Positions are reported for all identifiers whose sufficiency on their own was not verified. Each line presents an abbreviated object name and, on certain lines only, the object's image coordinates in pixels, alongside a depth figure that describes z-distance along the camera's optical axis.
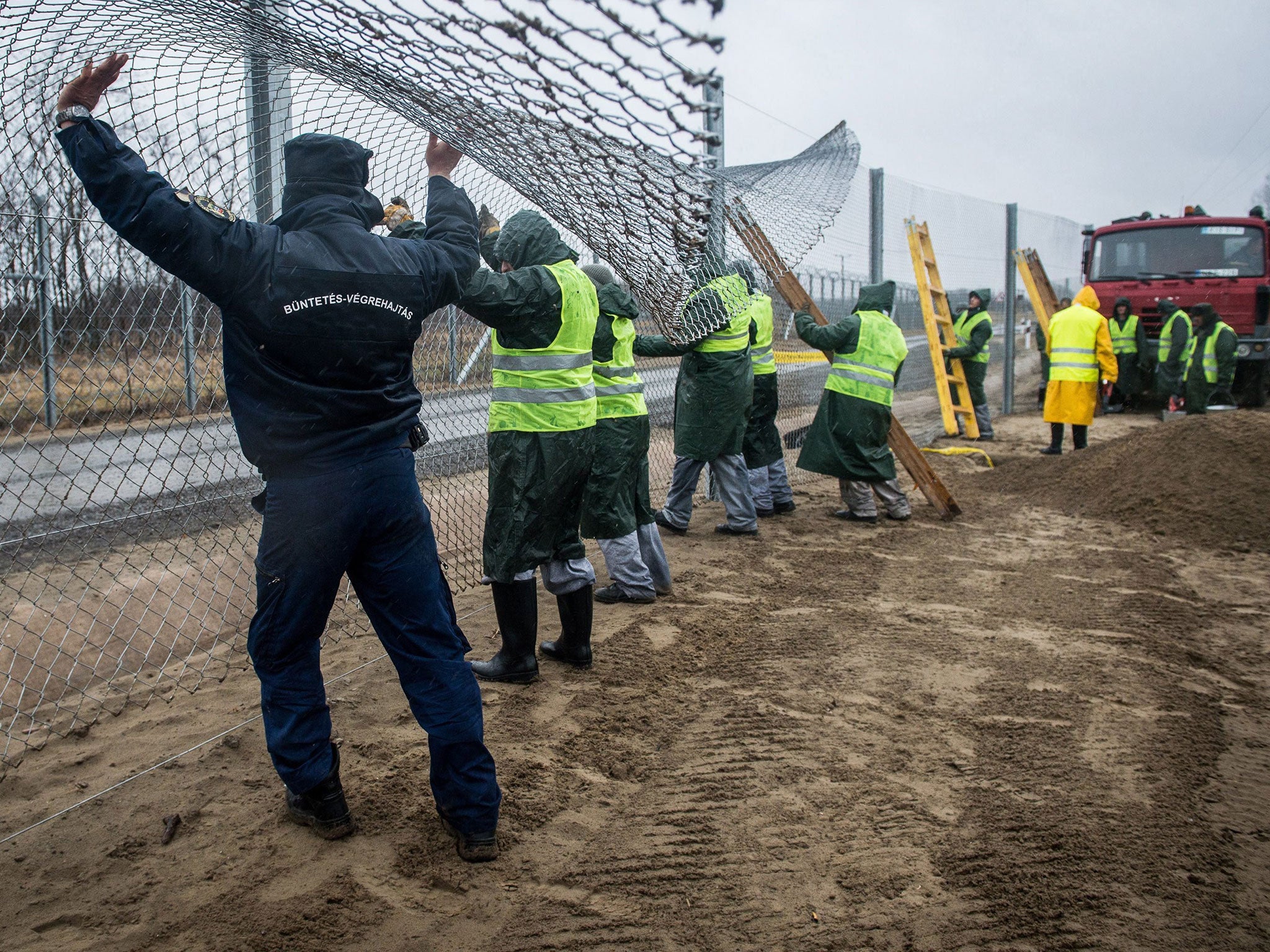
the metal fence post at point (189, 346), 3.72
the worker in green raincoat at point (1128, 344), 12.61
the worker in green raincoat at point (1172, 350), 11.48
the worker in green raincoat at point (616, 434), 4.40
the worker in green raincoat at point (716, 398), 5.71
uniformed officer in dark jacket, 2.12
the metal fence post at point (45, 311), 3.18
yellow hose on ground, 9.52
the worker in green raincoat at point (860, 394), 6.50
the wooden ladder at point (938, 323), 9.96
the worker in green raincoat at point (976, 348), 10.27
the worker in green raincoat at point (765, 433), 6.38
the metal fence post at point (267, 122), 3.25
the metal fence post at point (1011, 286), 12.40
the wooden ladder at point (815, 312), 5.21
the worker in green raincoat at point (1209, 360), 10.62
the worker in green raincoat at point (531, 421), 3.46
